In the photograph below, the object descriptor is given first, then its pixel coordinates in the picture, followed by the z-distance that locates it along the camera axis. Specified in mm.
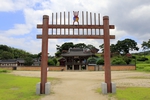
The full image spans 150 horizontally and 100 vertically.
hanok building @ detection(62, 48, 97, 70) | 45469
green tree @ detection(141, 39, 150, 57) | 65794
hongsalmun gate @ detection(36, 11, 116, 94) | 10562
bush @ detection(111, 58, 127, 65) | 43344
